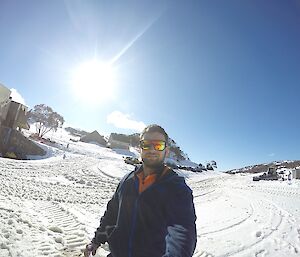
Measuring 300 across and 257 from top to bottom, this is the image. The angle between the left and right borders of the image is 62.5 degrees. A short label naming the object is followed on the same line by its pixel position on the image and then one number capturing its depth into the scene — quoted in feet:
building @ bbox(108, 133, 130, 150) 215.72
